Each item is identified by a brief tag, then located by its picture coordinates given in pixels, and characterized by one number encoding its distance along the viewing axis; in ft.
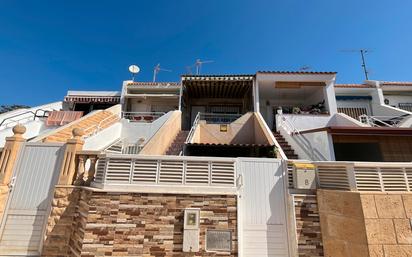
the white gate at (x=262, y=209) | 14.98
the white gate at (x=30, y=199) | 16.63
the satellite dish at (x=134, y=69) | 60.05
